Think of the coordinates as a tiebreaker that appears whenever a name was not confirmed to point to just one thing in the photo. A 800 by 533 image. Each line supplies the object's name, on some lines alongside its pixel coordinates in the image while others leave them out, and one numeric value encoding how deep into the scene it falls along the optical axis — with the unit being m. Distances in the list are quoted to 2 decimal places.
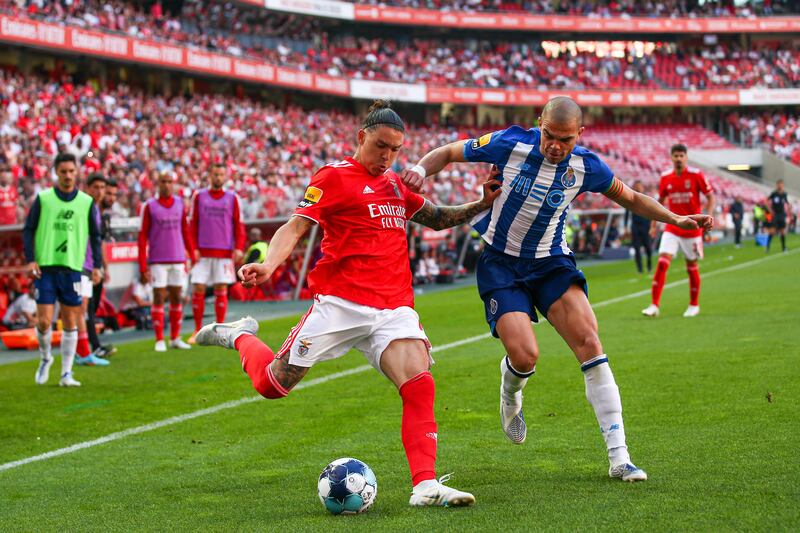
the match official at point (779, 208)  29.98
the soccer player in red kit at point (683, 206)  14.70
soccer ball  5.09
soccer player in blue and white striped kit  5.97
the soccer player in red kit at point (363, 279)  5.37
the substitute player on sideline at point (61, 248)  10.33
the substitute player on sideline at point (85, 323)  12.30
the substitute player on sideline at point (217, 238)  13.70
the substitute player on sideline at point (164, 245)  13.48
